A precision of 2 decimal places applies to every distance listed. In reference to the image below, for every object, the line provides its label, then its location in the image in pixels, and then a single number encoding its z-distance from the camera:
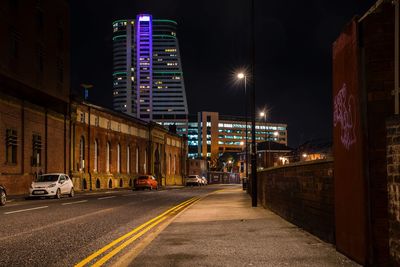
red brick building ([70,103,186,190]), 55.34
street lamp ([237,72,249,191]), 34.79
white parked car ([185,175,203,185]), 76.69
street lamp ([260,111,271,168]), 111.75
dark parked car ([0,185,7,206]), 23.86
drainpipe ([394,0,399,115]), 6.68
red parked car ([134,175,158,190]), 51.81
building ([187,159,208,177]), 128.38
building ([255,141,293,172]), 117.81
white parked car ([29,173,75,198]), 30.08
